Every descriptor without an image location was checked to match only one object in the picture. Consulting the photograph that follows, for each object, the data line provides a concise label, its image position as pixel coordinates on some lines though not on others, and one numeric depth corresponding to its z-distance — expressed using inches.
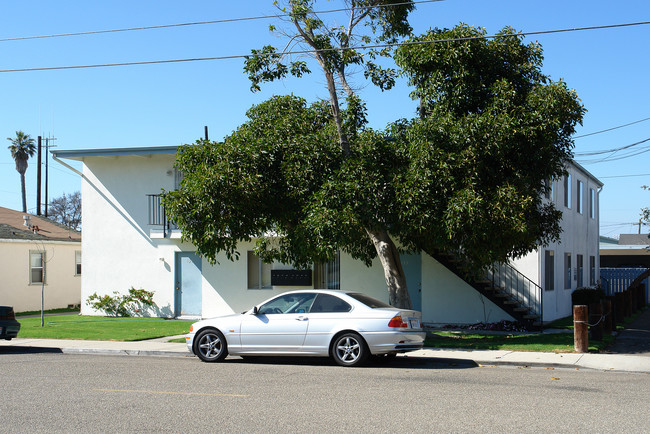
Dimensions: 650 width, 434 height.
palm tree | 2139.5
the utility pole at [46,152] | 1912.4
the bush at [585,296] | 908.6
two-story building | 787.4
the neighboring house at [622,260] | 1314.0
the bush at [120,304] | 924.6
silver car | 472.7
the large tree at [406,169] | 552.1
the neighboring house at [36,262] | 1039.0
